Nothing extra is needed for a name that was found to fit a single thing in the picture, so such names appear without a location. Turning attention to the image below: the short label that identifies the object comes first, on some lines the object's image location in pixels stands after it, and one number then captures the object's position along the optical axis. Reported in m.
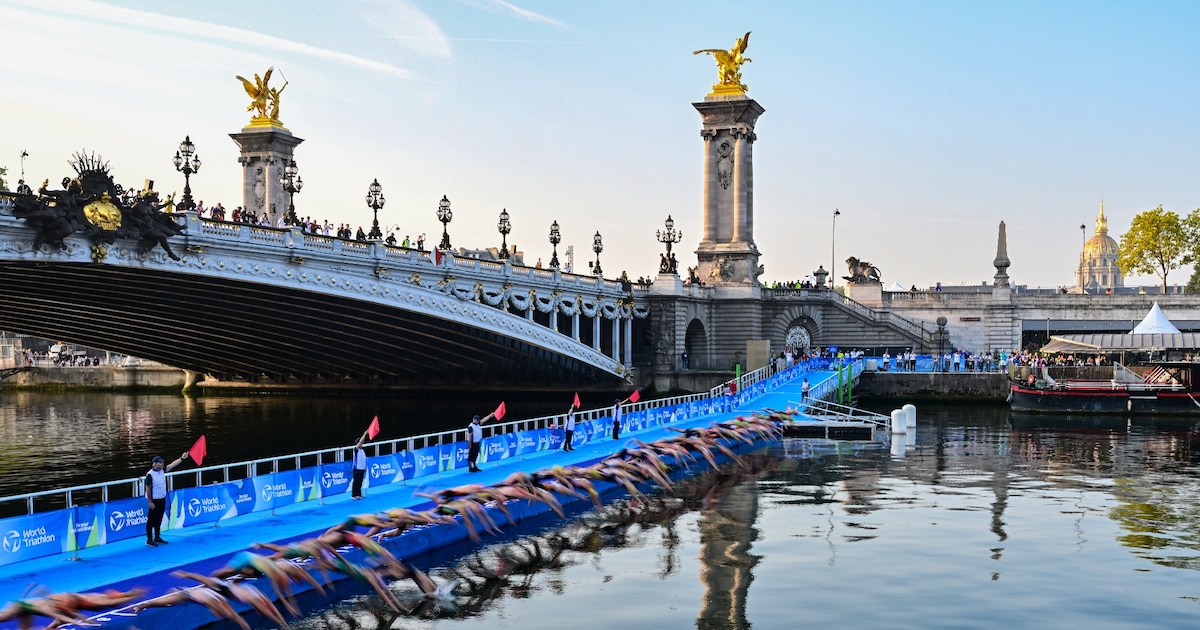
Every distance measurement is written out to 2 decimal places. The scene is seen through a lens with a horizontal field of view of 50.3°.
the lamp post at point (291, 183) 60.84
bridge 52.81
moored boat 74.31
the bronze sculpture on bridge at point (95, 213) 45.75
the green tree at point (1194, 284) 159.18
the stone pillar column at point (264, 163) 92.31
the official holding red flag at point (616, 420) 50.97
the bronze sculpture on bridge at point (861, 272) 113.12
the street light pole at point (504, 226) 78.50
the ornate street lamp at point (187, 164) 54.82
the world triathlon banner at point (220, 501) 24.52
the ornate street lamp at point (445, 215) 73.36
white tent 85.18
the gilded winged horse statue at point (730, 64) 99.62
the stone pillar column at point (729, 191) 97.56
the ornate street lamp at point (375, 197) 68.69
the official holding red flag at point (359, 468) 32.72
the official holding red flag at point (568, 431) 46.44
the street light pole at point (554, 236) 84.36
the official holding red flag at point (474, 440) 38.53
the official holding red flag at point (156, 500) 25.91
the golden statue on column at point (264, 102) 88.94
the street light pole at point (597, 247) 92.56
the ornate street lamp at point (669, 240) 92.19
